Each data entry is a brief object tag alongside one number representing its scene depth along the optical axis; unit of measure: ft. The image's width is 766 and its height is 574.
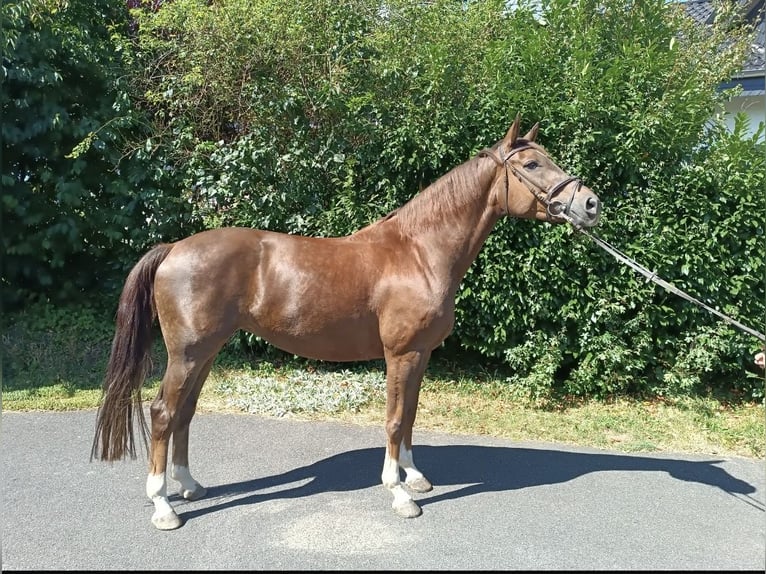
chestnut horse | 10.01
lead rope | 10.31
